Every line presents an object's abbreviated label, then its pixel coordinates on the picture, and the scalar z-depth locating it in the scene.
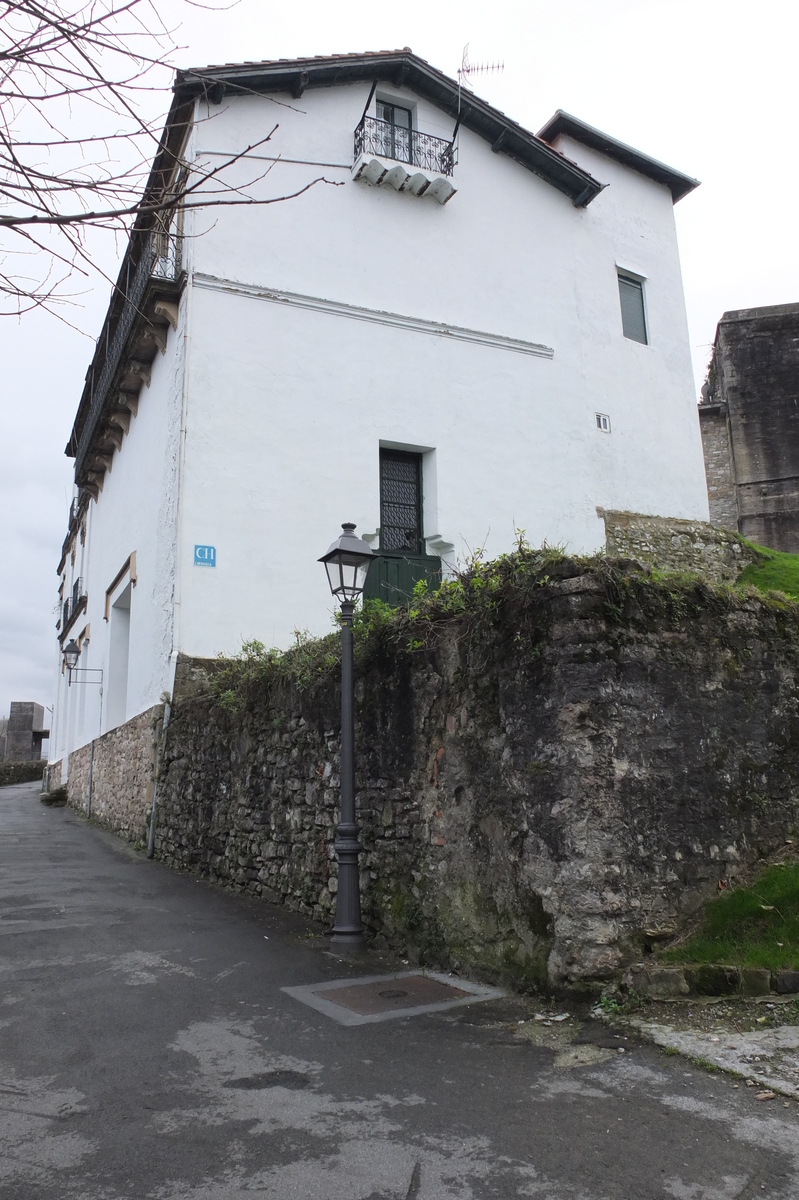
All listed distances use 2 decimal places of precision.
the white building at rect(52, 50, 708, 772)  11.55
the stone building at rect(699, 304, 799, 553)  20.45
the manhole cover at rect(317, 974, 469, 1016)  4.77
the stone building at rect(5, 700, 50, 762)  38.34
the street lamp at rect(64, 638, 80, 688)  19.72
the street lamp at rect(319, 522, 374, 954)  6.00
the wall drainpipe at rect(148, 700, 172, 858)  11.03
